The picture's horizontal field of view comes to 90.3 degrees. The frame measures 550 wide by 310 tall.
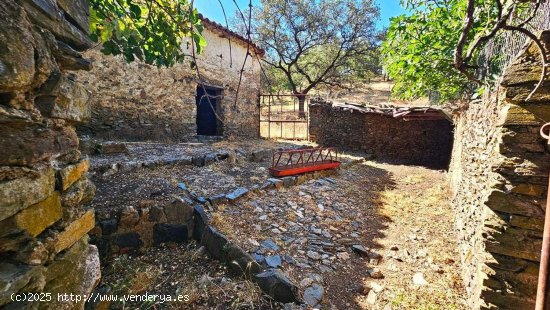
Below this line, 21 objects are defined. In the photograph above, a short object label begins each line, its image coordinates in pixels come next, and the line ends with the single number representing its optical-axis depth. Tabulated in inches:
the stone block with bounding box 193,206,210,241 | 135.6
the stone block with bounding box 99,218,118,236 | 120.3
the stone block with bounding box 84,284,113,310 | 67.4
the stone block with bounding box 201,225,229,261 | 122.5
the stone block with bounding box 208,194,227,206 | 159.0
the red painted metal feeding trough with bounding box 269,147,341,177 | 229.9
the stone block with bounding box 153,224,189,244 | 133.3
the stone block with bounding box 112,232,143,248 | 123.4
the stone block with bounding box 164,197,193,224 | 136.3
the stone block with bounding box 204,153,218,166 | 221.0
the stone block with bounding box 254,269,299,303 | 100.4
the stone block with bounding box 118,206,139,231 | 125.5
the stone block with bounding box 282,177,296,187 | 218.6
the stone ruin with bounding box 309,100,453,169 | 419.5
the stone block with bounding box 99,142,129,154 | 197.3
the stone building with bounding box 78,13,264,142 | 246.0
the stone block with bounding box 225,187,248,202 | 168.9
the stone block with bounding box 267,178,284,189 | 209.8
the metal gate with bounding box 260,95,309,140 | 512.4
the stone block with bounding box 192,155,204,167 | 213.0
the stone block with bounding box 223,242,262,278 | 110.2
